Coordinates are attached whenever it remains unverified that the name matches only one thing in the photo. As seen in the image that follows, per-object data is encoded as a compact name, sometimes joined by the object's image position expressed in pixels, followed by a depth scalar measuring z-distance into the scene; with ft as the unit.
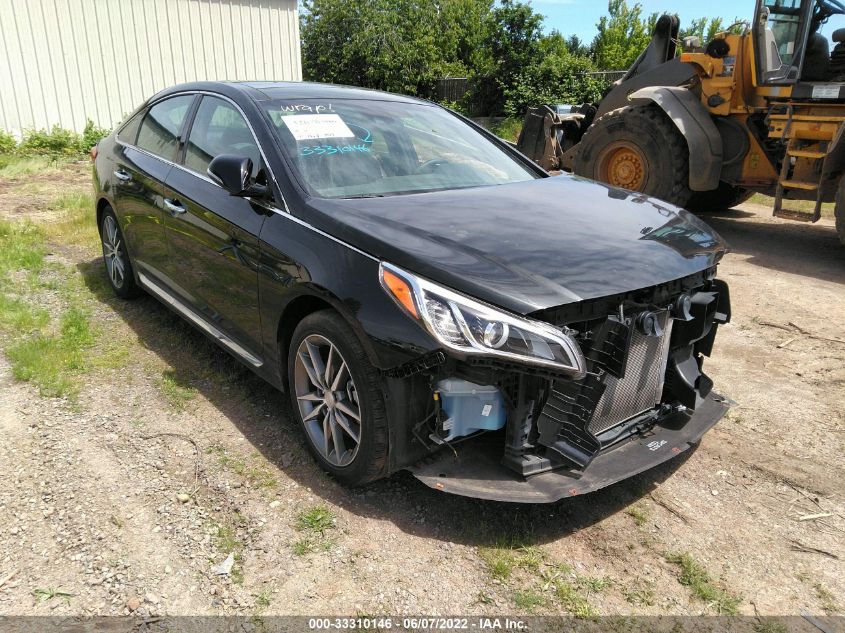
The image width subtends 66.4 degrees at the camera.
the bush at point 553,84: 56.13
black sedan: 7.76
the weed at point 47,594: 7.44
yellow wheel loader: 22.71
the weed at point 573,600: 7.41
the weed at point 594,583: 7.74
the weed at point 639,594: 7.58
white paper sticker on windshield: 10.80
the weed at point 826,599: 7.57
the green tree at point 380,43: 71.51
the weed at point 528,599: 7.47
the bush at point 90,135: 40.96
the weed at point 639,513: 8.93
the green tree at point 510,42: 60.08
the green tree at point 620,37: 85.51
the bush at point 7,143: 38.47
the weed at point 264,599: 7.43
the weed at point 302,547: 8.18
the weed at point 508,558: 7.94
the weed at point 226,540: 8.29
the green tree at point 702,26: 93.51
